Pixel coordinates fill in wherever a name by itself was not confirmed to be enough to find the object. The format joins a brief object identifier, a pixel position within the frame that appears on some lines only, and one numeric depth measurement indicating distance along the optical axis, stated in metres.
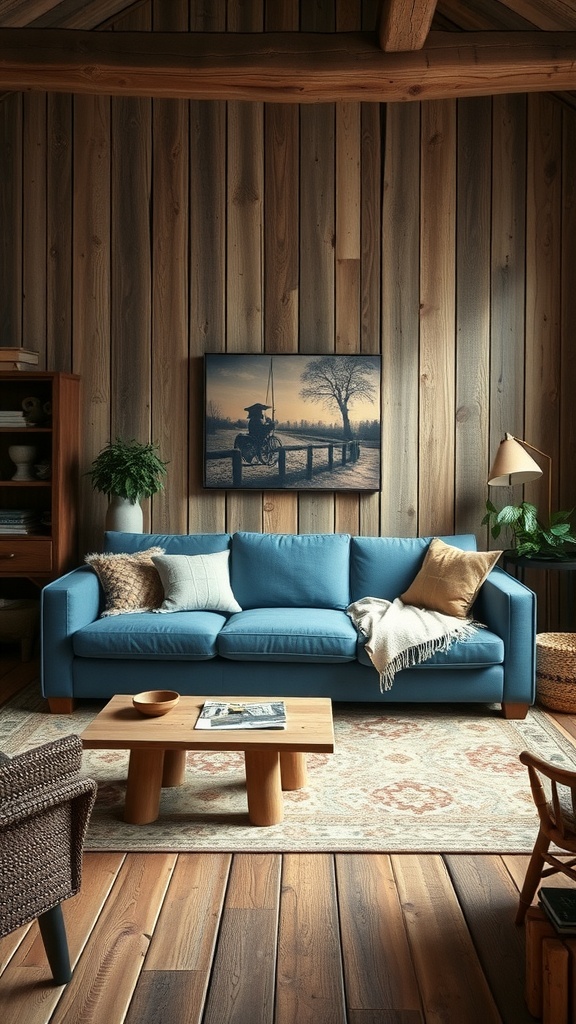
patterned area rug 2.81
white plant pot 4.93
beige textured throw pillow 4.49
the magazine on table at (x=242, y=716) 2.90
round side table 4.47
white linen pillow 4.49
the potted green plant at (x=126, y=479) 4.80
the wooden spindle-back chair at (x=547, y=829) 2.00
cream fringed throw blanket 4.01
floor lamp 4.65
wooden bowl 2.99
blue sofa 4.08
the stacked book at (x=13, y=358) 4.79
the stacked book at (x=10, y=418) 4.84
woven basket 4.25
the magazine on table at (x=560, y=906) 1.87
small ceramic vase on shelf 4.94
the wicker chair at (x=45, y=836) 1.87
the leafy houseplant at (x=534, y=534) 4.60
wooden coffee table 2.77
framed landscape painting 5.10
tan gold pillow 4.34
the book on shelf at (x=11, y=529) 4.83
